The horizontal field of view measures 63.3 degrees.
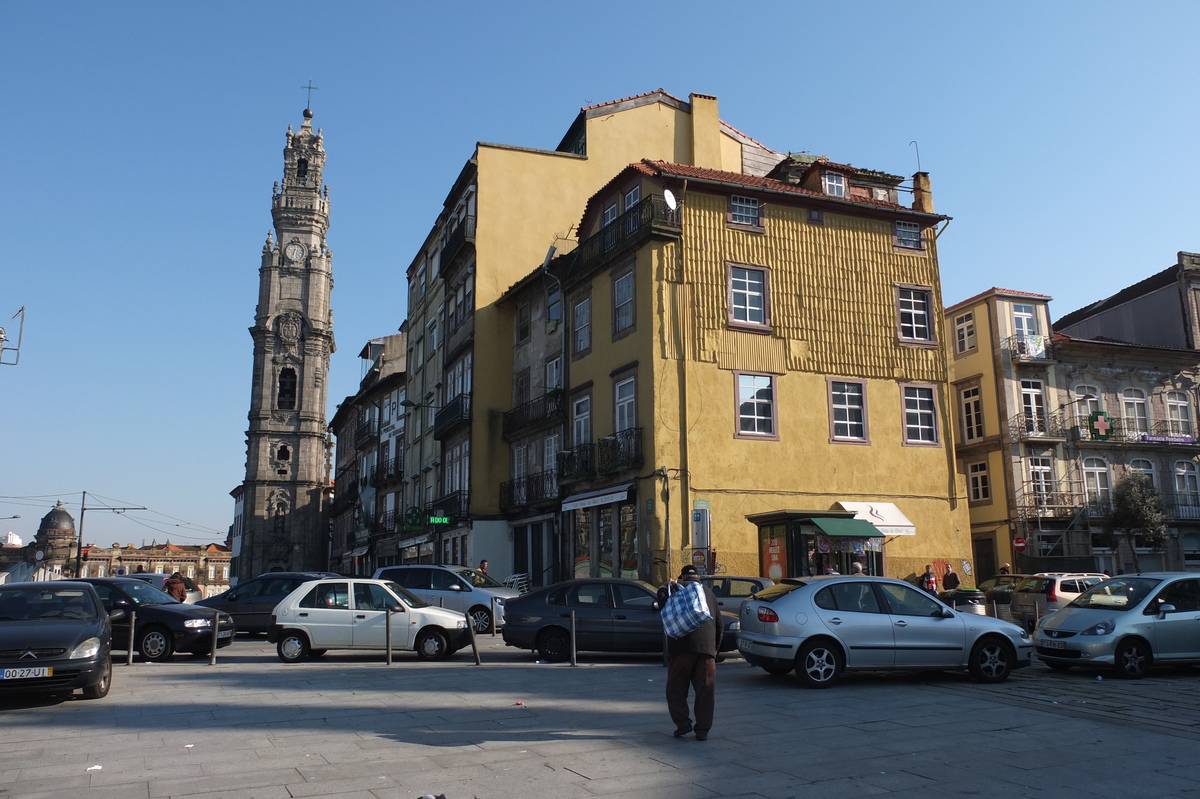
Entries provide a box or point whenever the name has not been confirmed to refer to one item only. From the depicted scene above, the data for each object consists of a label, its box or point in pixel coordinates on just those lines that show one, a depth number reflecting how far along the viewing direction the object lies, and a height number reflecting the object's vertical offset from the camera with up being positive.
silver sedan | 12.66 -0.72
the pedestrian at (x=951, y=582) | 26.34 -0.13
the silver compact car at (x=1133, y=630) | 13.76 -0.78
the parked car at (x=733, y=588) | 18.36 -0.13
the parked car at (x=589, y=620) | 16.59 -0.61
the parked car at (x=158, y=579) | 27.68 +0.33
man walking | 9.02 -0.86
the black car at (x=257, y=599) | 21.06 -0.21
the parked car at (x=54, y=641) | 10.92 -0.56
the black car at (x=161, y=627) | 17.14 -0.64
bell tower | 87.00 +16.63
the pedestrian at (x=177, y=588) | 22.44 +0.05
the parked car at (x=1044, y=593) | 22.86 -0.40
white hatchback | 16.64 -0.60
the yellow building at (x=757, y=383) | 26.06 +5.62
